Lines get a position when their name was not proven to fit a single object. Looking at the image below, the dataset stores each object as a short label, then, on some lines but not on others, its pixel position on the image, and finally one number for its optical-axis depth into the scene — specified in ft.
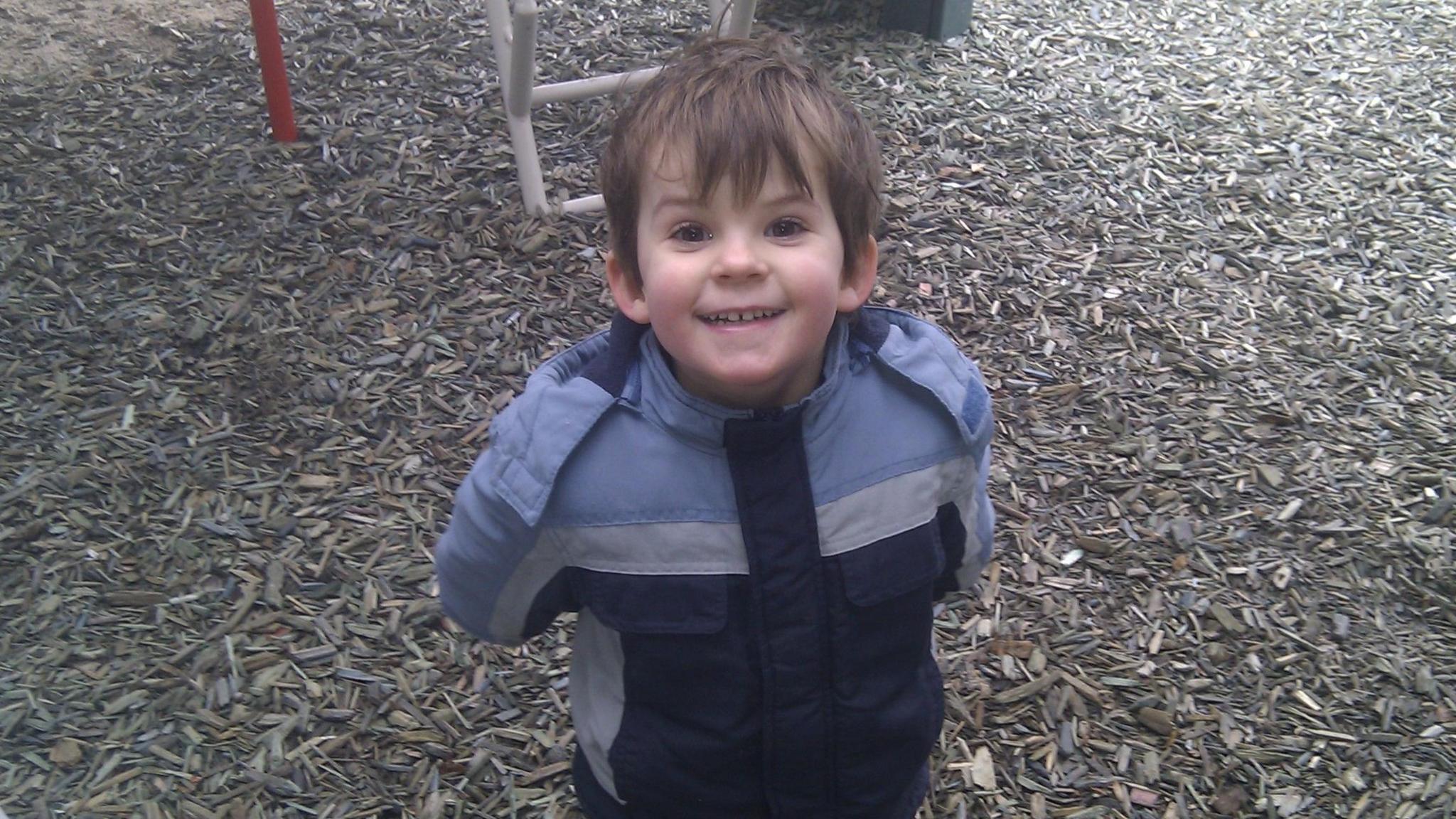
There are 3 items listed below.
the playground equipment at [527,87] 11.39
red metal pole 12.53
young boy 4.69
